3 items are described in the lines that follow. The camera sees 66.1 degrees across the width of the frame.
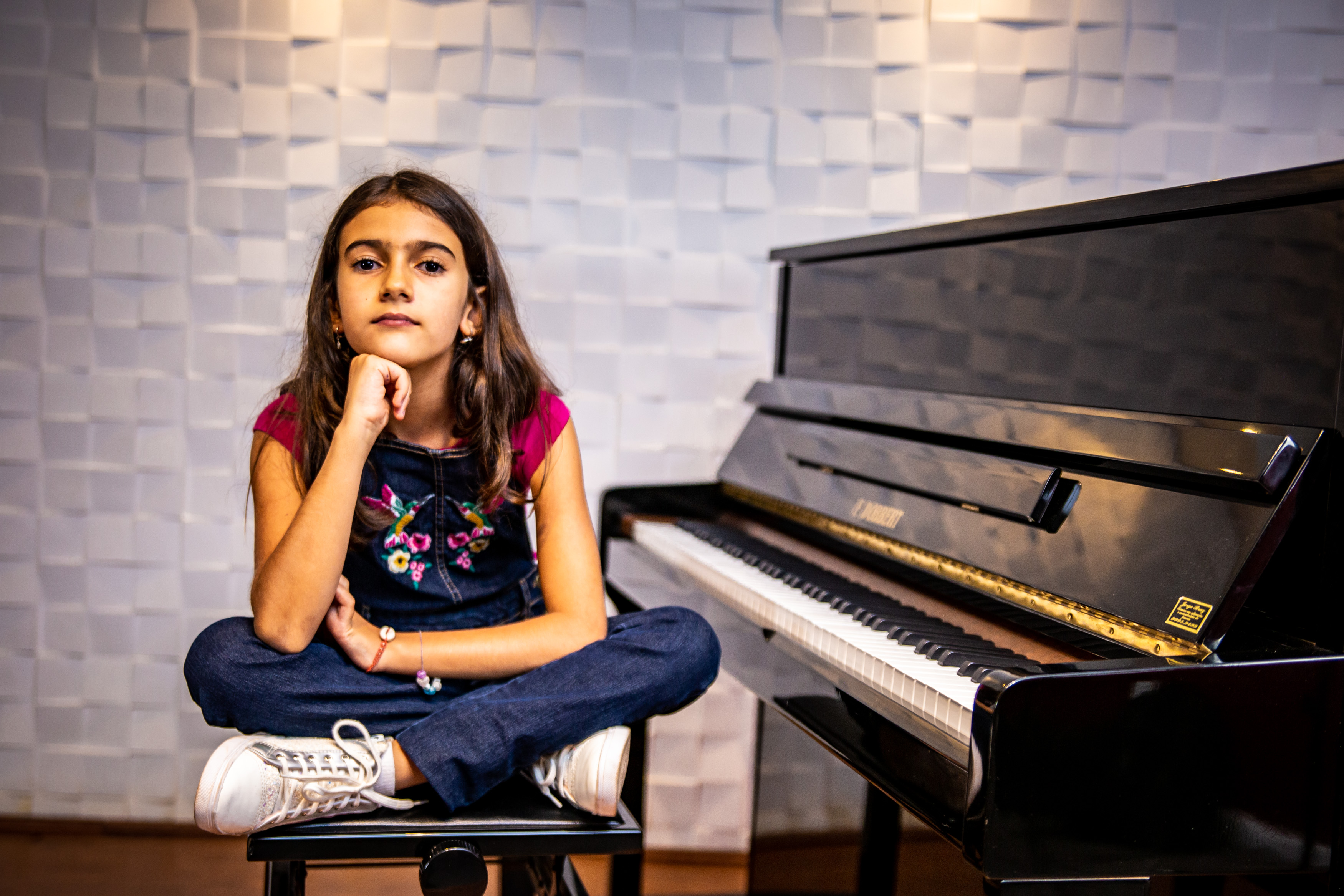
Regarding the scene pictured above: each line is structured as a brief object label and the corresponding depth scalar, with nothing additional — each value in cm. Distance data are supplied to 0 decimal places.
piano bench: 108
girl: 113
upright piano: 90
